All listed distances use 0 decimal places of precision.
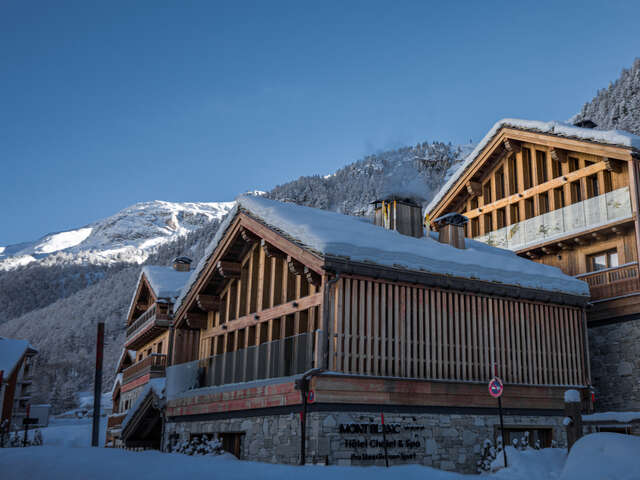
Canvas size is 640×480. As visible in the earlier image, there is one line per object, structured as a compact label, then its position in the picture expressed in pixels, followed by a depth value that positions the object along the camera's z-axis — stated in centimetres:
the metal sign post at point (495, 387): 1319
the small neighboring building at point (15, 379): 5021
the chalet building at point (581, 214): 2112
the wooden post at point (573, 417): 1143
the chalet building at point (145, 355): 2583
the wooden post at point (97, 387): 2648
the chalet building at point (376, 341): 1511
